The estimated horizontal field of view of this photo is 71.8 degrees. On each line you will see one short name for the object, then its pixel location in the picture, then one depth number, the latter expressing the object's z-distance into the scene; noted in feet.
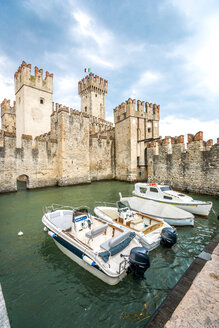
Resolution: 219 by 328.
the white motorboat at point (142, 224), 18.33
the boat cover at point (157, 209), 25.32
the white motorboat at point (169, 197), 28.96
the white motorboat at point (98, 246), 13.32
